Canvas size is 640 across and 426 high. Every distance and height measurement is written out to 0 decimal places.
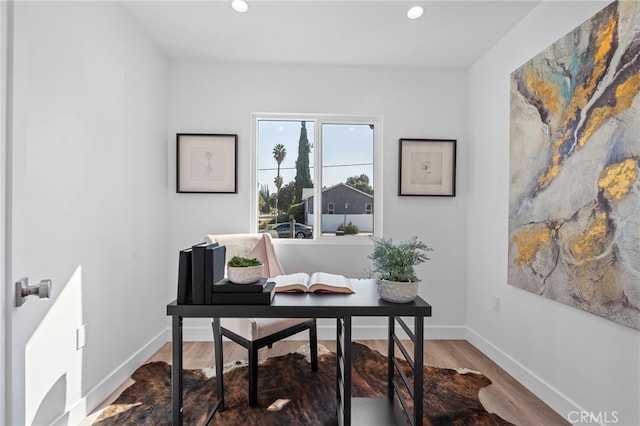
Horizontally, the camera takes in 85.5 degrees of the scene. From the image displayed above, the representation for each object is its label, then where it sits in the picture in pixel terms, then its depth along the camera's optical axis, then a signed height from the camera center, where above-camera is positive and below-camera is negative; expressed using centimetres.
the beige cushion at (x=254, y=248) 272 -29
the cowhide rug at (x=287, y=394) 186 -111
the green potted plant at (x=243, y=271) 144 -25
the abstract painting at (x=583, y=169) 157 +24
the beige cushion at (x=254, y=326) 195 -67
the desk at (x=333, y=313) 140 -41
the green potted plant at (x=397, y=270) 146 -25
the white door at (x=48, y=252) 150 -19
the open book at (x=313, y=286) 161 -35
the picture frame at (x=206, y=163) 300 +42
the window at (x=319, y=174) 317 +35
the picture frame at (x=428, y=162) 310 +46
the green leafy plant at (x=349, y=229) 319 -15
